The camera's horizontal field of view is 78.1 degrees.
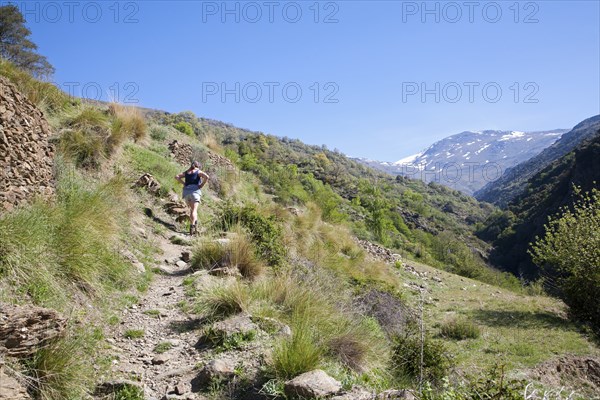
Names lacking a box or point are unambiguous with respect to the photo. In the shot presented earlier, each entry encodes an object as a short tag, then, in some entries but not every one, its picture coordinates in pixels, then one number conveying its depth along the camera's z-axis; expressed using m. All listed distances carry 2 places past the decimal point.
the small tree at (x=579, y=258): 11.86
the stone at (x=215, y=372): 3.28
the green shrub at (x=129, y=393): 2.92
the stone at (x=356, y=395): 2.87
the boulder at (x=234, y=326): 4.00
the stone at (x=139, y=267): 5.70
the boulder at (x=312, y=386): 2.89
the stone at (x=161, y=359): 3.66
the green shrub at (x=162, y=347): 3.88
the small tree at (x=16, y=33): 23.25
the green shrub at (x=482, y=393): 2.33
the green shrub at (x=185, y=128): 18.98
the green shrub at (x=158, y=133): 14.36
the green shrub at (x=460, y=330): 10.14
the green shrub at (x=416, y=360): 4.78
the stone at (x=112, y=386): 2.94
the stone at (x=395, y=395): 2.70
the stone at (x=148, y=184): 9.21
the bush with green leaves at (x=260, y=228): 6.90
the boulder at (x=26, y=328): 2.58
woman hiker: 8.98
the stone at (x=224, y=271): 5.80
